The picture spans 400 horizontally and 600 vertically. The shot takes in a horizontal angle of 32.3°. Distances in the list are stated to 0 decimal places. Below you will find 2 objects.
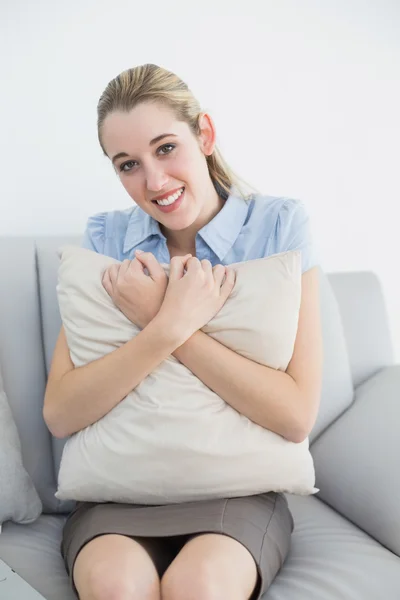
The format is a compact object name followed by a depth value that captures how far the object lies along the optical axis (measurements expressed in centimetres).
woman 103
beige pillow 112
